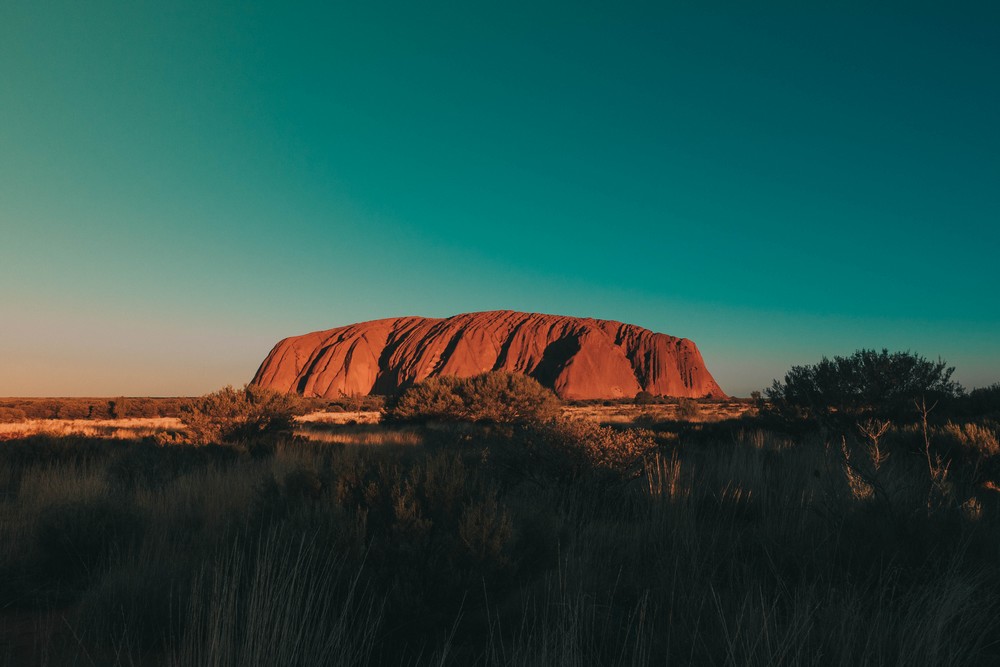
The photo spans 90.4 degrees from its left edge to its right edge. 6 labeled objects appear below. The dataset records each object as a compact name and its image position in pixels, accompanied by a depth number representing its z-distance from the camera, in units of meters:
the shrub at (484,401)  18.53
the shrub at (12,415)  27.52
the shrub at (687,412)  26.95
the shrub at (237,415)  13.61
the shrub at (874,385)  11.27
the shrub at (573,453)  6.77
